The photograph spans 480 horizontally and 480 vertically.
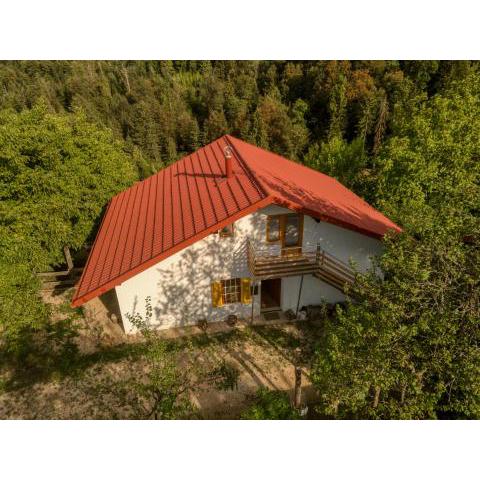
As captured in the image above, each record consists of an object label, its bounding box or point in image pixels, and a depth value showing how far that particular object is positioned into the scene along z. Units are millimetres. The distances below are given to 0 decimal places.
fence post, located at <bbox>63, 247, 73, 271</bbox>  17891
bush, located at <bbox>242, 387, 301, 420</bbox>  9234
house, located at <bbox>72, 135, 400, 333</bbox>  12586
